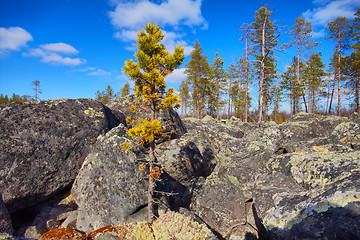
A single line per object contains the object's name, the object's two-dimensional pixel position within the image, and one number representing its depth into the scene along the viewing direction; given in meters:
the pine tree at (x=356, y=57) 27.98
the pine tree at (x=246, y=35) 24.63
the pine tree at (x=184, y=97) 62.53
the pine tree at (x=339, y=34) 30.44
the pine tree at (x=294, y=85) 36.31
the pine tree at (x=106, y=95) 56.84
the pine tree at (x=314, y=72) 37.96
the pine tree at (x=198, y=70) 43.19
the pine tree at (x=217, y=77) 44.19
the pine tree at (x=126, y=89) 54.12
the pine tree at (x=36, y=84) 63.74
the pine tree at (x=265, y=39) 22.27
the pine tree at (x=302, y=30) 33.68
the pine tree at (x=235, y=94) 49.59
